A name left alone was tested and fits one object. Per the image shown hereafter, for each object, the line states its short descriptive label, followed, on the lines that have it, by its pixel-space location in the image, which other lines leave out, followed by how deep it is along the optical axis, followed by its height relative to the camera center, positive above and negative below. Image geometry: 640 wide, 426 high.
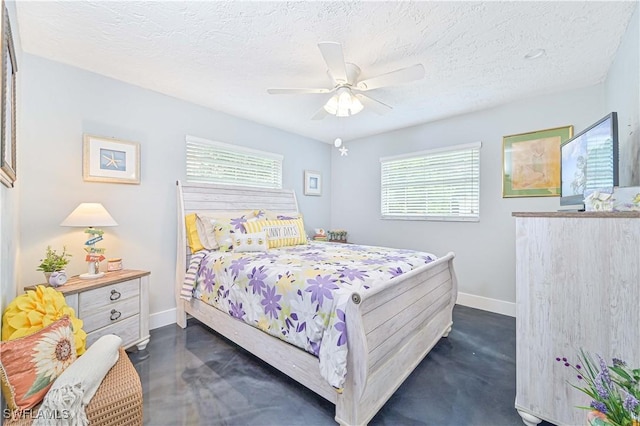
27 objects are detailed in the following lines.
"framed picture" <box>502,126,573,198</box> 3.00 +0.59
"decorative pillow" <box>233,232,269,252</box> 2.89 -0.34
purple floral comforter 1.55 -0.54
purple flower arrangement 0.87 -0.66
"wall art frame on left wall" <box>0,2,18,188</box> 1.23 +0.55
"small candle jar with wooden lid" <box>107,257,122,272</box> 2.50 -0.50
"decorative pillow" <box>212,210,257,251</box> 2.91 -0.19
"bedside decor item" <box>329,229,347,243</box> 4.76 -0.43
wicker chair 1.13 -0.84
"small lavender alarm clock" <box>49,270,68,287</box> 1.97 -0.50
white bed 1.47 -0.92
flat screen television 1.53 +0.34
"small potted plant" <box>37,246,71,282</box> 2.02 -0.40
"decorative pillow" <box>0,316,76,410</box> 1.08 -0.66
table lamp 2.22 -0.09
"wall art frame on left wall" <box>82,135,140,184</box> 2.51 +0.51
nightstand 2.03 -0.76
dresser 1.28 -0.47
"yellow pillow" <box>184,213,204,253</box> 3.00 -0.24
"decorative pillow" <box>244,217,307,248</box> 3.14 -0.23
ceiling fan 1.84 +1.05
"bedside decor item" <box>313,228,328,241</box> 4.56 -0.40
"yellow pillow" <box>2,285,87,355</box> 1.29 -0.53
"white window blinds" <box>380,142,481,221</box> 3.61 +0.42
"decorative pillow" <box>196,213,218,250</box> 3.01 -0.23
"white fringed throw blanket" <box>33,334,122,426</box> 1.04 -0.74
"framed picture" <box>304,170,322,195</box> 4.74 +0.54
